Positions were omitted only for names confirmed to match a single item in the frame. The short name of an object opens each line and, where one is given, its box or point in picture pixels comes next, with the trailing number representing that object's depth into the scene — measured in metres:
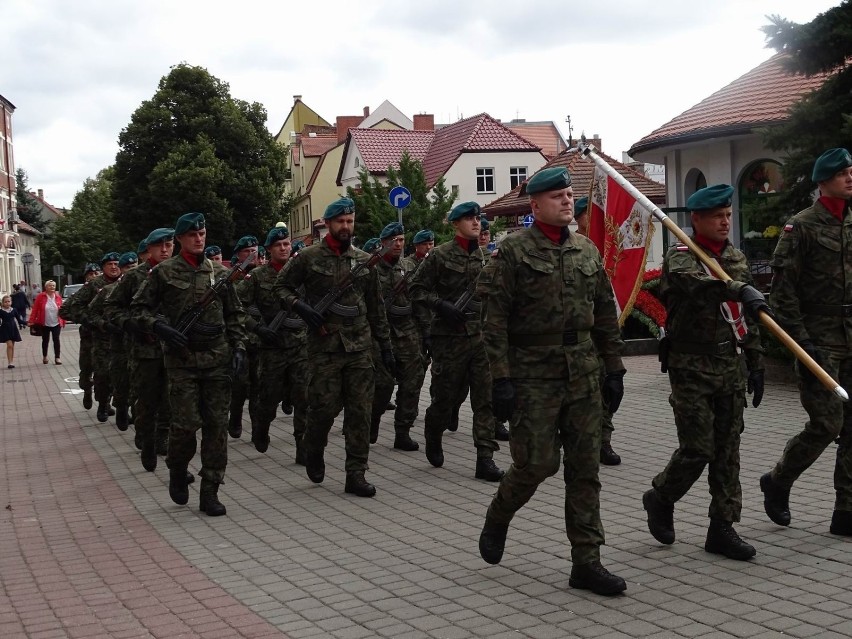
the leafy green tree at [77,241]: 87.88
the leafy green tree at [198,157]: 51.59
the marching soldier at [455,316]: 9.35
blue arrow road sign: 19.16
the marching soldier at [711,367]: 6.17
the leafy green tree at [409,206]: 31.96
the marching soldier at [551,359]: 5.80
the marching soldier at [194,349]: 8.27
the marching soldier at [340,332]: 8.70
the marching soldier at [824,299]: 6.47
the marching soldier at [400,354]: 10.91
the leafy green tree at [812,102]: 12.98
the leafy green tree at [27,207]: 96.10
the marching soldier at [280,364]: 10.74
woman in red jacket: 24.53
